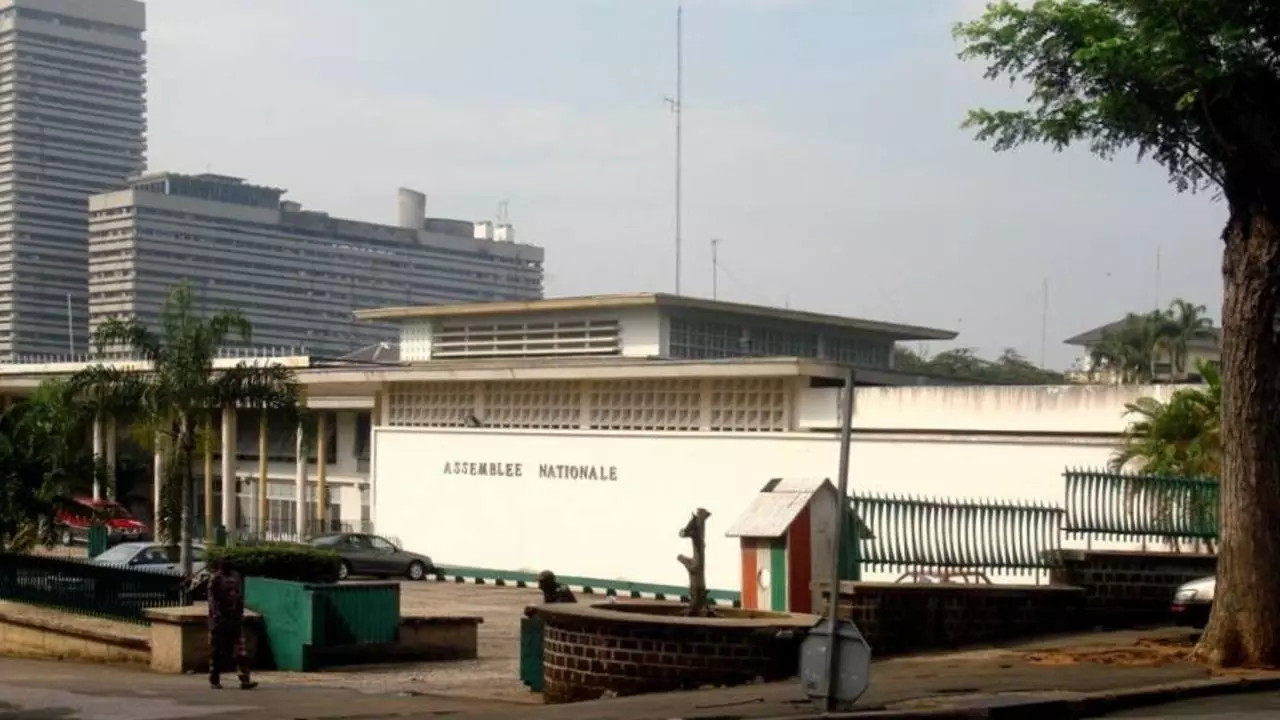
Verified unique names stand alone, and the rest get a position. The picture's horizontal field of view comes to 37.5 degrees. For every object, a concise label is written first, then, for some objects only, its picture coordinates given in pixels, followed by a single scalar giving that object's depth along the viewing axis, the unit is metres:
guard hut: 21.67
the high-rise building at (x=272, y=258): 167.75
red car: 39.91
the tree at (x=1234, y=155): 17.80
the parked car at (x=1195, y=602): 21.39
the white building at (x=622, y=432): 36.66
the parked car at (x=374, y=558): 46.19
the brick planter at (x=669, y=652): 17.95
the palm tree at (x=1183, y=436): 29.14
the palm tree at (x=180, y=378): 36.69
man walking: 21.06
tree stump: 18.36
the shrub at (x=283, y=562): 25.59
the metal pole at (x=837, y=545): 14.34
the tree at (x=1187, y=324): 75.72
